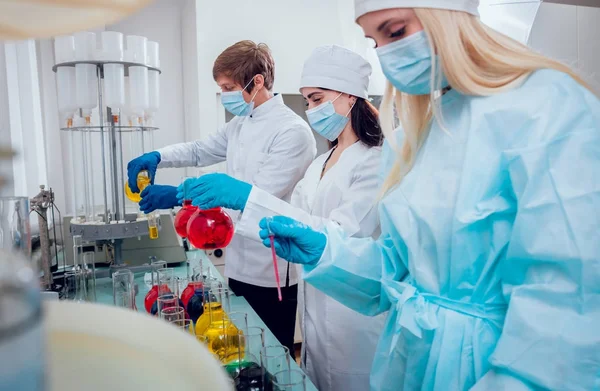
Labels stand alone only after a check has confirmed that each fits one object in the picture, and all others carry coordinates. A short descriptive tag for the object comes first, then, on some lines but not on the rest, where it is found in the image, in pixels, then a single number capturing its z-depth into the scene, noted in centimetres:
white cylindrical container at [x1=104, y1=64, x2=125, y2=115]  173
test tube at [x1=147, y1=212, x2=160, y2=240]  186
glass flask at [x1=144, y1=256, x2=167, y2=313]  135
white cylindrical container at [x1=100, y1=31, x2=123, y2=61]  169
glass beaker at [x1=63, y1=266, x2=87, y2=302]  156
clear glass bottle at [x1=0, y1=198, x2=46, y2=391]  17
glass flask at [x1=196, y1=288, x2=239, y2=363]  100
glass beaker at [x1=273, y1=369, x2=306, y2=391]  86
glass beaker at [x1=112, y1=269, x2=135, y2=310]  130
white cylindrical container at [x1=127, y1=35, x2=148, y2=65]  177
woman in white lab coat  145
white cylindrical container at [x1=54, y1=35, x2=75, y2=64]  169
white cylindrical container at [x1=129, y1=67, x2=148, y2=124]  181
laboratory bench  133
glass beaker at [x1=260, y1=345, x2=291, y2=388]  93
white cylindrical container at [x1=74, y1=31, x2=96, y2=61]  169
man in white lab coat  189
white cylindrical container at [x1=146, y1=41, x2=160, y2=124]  191
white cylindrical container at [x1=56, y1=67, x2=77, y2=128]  173
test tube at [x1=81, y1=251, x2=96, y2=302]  161
